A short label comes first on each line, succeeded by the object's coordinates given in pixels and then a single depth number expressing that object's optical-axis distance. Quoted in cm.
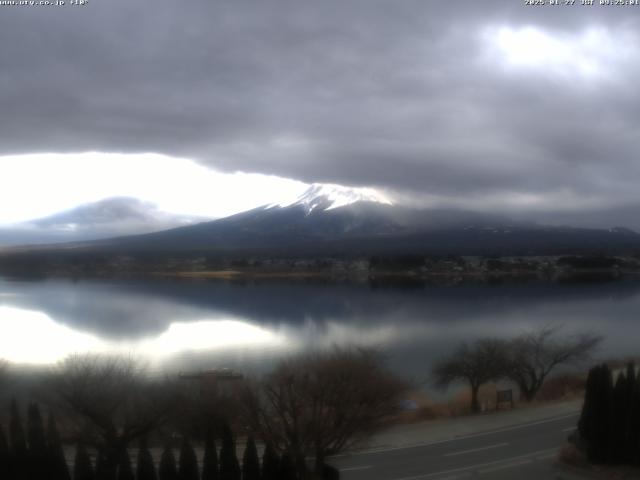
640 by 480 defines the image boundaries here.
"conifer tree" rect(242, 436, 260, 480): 639
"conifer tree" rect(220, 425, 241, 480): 636
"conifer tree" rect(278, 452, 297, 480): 651
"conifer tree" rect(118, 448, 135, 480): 621
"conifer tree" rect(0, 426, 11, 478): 627
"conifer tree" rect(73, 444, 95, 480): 620
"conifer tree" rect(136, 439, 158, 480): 618
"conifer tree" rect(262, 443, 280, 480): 644
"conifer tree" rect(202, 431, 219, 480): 629
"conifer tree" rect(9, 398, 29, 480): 629
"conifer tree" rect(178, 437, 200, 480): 626
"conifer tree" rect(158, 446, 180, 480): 625
